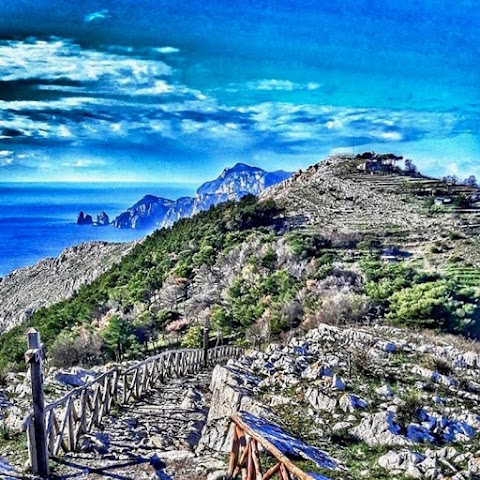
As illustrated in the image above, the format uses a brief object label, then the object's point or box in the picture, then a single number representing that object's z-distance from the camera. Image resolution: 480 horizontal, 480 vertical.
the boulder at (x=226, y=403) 7.39
